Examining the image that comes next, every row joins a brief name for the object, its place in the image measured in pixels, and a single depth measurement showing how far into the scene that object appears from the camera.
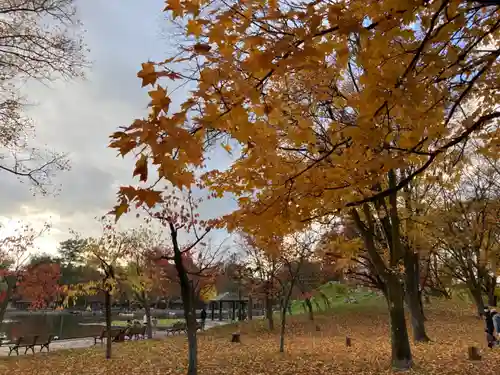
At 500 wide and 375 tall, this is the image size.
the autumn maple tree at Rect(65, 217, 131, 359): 13.85
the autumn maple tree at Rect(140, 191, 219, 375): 7.56
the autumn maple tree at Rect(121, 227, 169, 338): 21.45
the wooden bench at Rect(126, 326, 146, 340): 20.73
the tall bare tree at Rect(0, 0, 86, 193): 6.12
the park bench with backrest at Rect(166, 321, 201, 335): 23.33
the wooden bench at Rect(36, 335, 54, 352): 15.73
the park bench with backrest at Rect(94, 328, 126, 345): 19.48
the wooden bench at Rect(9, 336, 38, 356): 14.63
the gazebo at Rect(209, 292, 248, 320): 34.06
